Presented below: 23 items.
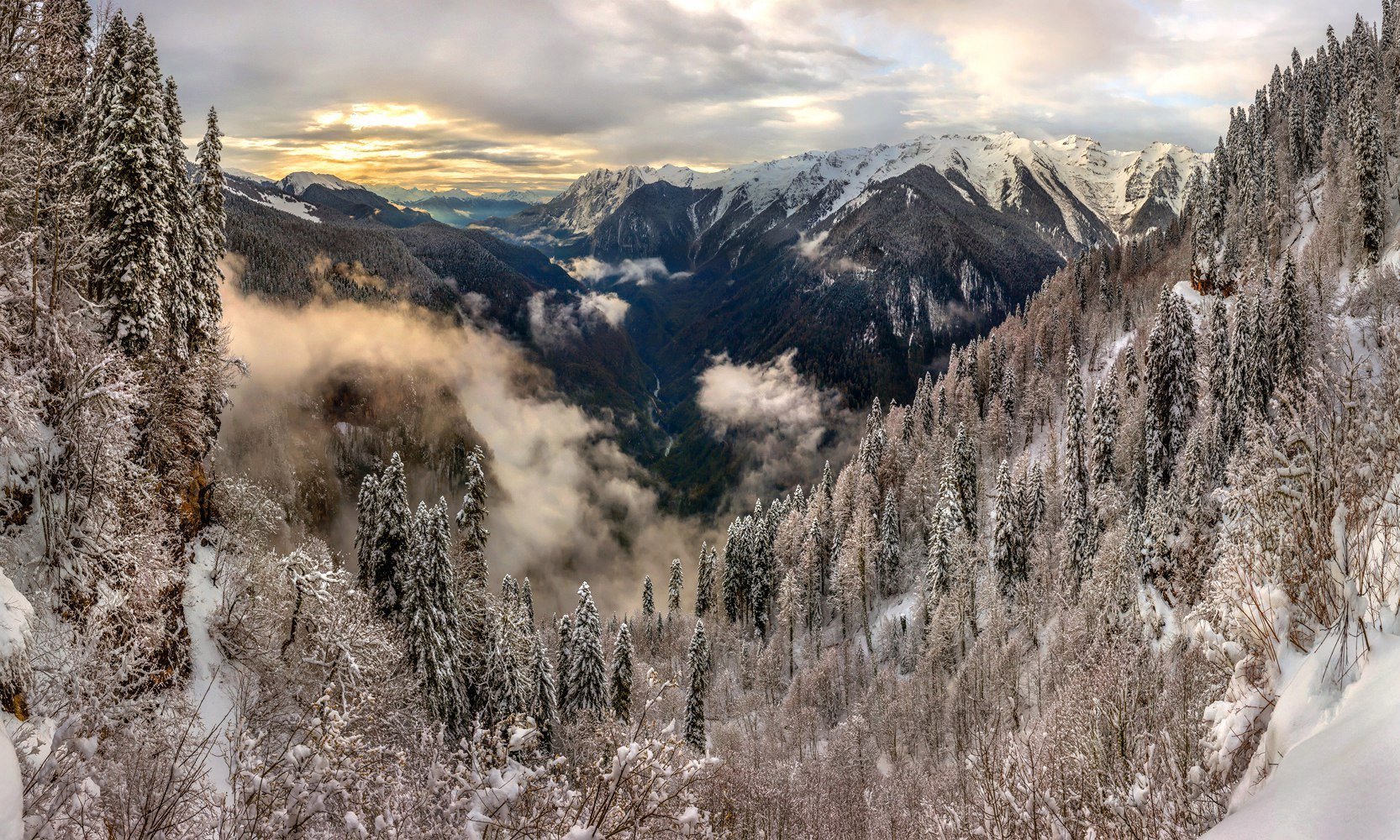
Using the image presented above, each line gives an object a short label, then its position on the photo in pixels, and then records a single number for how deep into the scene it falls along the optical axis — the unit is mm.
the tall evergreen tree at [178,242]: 23141
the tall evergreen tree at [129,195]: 21469
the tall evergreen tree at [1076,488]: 61219
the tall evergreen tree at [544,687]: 36578
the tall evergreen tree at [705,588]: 99500
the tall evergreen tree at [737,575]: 93125
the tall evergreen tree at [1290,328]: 56938
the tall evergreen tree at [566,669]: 40438
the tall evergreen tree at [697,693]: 51250
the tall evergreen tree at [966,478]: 78625
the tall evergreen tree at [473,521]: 36188
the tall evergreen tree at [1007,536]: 67625
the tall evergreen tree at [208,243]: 25156
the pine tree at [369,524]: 34188
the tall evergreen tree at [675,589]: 99688
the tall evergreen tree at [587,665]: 40344
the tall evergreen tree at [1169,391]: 66750
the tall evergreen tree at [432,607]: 30734
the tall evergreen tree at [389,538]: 33094
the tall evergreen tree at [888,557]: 85000
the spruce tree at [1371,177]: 67125
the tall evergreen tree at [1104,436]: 67500
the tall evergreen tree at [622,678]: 43781
